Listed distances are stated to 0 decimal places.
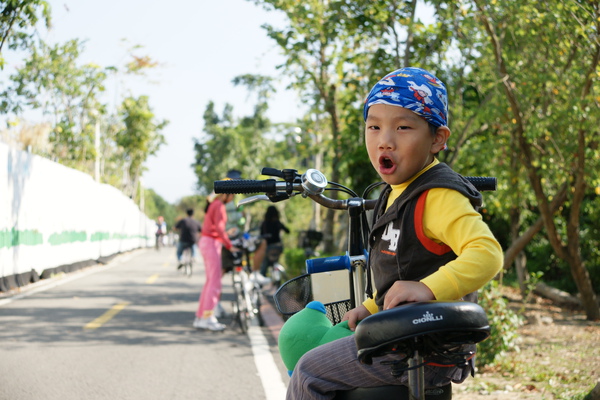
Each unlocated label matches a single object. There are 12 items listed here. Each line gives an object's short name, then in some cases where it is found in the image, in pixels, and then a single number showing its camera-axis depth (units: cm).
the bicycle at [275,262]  1428
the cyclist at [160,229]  4600
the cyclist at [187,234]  2162
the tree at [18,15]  1039
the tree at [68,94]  3036
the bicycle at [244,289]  968
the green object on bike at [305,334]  245
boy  221
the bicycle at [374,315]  183
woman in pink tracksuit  975
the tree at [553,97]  799
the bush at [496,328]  693
